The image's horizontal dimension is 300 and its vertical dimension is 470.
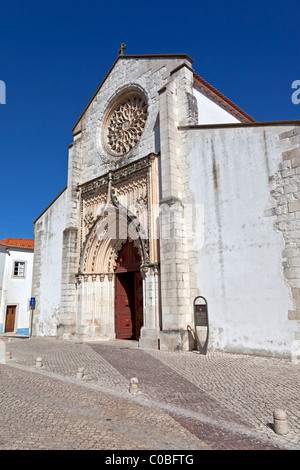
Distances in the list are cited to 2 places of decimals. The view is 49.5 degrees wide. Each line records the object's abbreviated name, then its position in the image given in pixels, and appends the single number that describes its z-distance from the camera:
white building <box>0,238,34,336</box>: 24.68
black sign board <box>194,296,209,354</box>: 9.21
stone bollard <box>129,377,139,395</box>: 5.20
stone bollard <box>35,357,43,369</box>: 7.50
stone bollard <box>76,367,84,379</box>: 6.27
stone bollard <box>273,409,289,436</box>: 3.48
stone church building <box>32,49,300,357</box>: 8.68
